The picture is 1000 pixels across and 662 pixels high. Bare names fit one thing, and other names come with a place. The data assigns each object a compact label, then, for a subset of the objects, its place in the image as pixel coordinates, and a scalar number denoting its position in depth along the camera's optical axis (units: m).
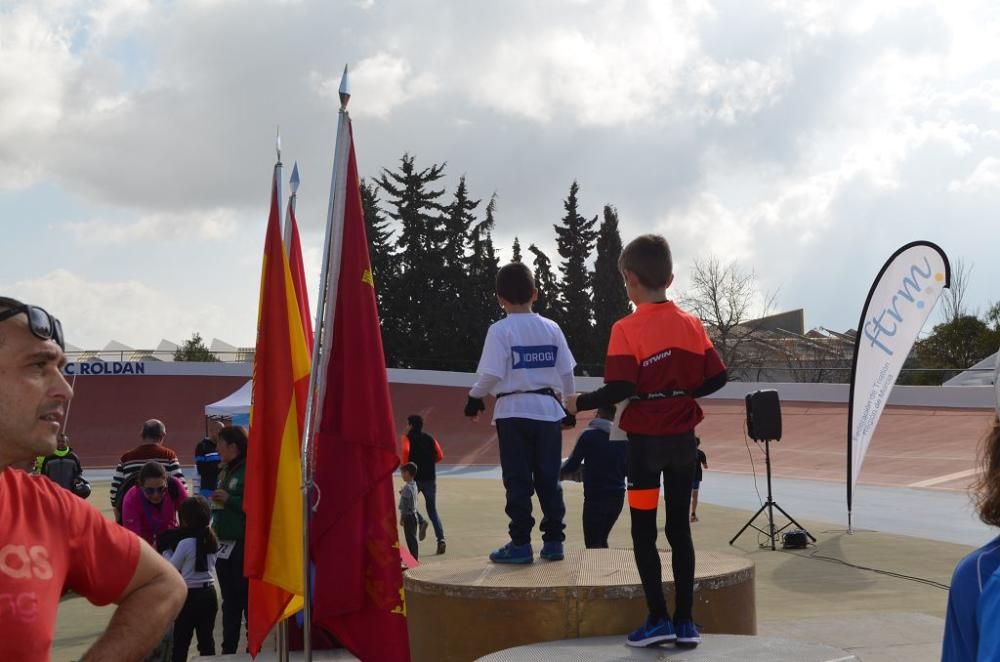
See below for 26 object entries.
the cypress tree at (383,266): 58.25
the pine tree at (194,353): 52.97
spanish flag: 4.81
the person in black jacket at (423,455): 13.04
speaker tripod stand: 12.47
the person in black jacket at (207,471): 9.71
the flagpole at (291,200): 5.53
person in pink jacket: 8.05
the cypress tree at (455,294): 56.69
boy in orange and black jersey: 4.77
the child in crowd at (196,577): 6.89
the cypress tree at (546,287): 61.50
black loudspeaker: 12.99
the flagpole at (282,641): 4.93
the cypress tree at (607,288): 60.96
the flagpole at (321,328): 4.41
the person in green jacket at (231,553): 7.21
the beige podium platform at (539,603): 5.17
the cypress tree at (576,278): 60.56
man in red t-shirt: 1.93
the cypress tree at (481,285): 57.25
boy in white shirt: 5.96
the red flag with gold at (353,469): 4.55
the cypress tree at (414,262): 57.59
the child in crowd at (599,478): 8.94
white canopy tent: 19.94
